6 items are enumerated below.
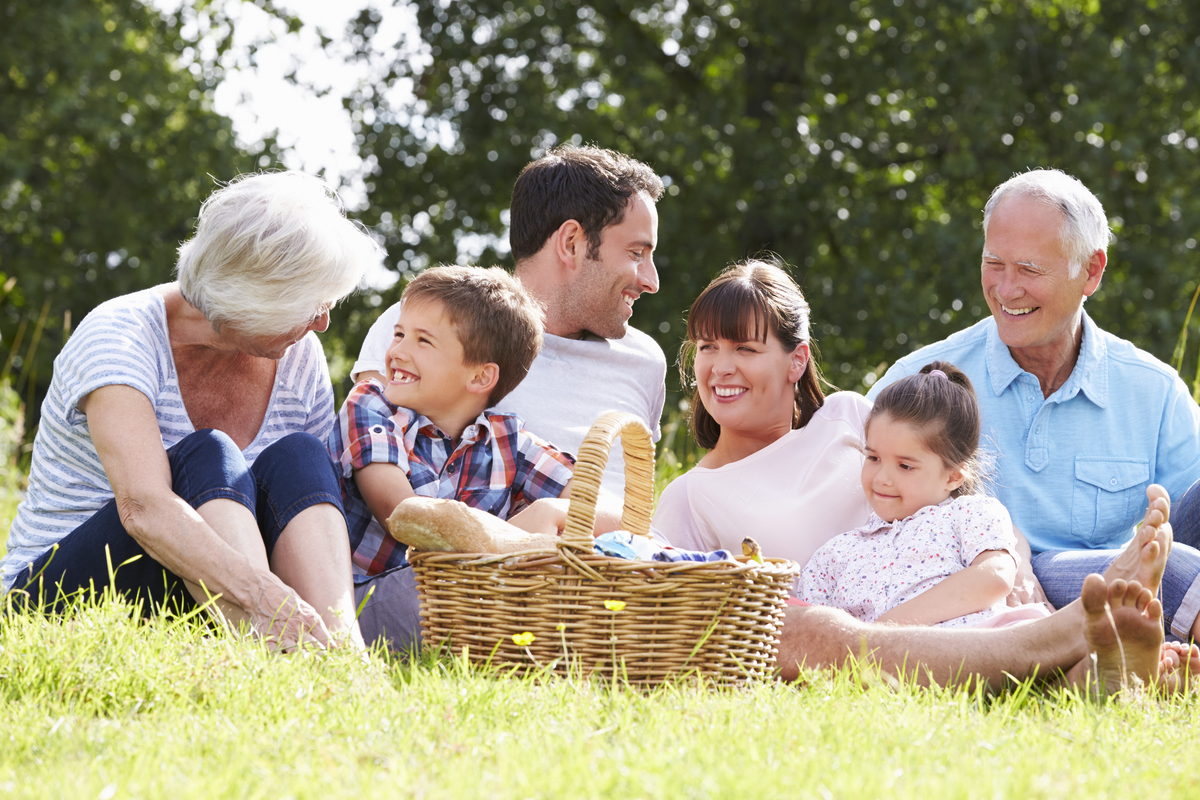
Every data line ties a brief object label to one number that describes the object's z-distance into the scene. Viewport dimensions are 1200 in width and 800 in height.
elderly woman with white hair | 4.84
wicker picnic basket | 4.43
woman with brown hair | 6.27
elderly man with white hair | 6.80
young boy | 5.82
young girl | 5.59
